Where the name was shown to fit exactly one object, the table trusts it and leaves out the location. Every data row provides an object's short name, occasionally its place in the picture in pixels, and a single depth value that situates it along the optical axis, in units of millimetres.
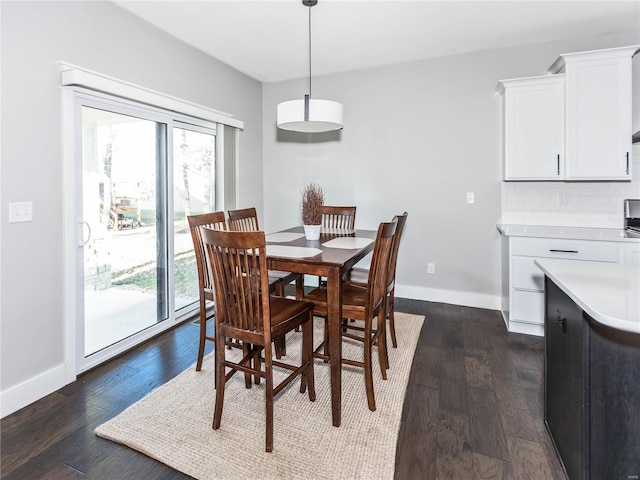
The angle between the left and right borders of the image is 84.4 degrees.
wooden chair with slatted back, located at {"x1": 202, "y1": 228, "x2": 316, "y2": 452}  1678
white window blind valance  2252
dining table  1905
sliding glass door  2596
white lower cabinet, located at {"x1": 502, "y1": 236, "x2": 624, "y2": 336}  2848
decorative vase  2795
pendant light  2459
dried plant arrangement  2789
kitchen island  1259
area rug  1614
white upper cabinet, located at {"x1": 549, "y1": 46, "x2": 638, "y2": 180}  2891
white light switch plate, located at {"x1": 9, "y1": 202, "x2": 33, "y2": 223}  2043
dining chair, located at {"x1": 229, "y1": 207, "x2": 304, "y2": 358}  2613
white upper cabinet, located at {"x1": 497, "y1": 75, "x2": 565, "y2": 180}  3121
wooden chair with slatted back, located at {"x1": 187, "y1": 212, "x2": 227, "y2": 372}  2384
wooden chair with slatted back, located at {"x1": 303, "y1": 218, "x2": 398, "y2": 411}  1995
